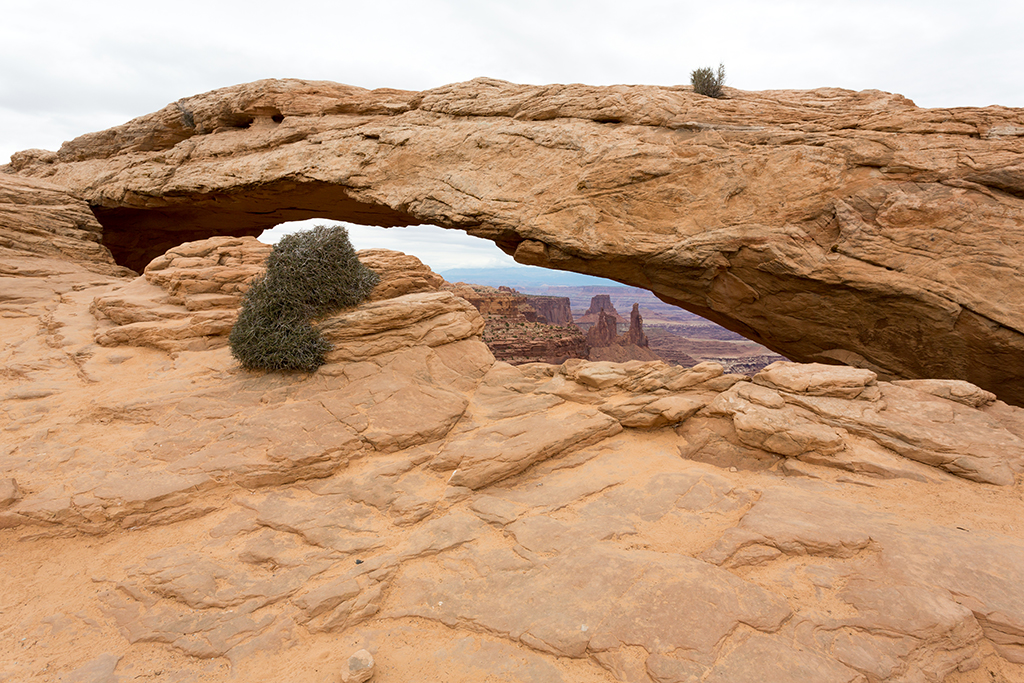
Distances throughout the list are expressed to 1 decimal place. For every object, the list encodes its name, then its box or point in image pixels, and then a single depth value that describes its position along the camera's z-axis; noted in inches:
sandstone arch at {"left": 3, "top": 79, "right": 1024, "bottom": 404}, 417.4
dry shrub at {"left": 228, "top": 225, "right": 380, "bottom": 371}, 358.0
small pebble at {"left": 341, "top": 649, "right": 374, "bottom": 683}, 168.1
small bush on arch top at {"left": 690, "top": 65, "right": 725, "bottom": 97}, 525.7
